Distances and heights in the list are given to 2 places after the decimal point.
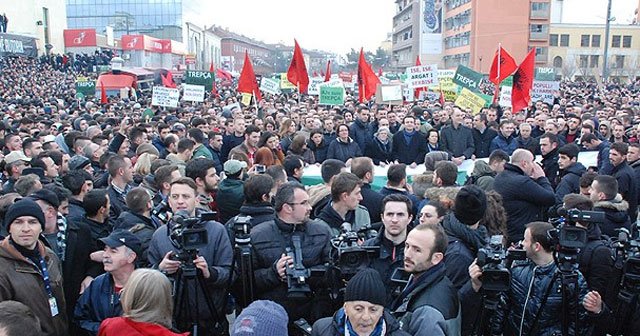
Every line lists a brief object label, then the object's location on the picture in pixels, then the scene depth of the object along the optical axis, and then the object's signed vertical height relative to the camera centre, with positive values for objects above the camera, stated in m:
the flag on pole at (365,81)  16.06 +0.59
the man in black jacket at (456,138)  11.30 -0.70
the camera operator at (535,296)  3.97 -1.37
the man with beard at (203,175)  6.28 -0.82
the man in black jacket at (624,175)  7.50 -0.94
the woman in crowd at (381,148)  11.34 -0.92
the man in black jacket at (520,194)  6.27 -0.99
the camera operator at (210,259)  4.35 -1.22
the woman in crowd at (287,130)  11.81 -0.60
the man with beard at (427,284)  3.52 -1.17
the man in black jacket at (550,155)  8.85 -0.81
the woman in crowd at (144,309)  3.27 -1.22
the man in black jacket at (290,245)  4.56 -1.15
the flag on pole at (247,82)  15.67 +0.52
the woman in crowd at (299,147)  9.31 -0.75
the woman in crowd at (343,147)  10.30 -0.83
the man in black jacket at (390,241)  4.48 -1.10
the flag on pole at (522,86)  13.66 +0.41
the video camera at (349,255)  3.80 -1.03
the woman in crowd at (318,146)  10.68 -0.83
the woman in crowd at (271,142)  9.05 -0.65
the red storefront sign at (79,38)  58.44 +6.29
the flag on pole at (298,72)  15.59 +0.81
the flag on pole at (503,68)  15.38 +0.95
